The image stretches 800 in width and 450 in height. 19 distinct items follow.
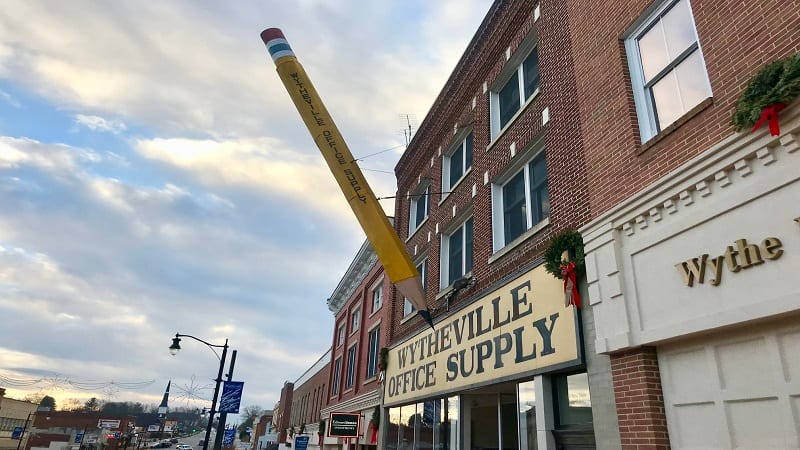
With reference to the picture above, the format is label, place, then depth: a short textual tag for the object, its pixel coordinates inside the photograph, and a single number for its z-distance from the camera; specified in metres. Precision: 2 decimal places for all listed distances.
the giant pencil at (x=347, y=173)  10.95
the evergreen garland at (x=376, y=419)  18.44
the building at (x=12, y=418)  66.12
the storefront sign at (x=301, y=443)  28.03
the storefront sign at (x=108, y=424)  80.06
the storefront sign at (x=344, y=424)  19.78
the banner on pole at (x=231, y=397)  21.25
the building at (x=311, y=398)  34.47
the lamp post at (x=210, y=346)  23.22
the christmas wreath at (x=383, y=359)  18.53
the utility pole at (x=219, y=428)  22.09
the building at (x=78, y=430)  77.12
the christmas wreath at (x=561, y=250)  8.37
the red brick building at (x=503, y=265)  8.66
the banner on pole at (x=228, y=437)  66.06
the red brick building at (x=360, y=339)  20.83
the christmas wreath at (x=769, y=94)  5.20
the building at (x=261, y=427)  85.46
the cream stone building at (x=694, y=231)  5.32
